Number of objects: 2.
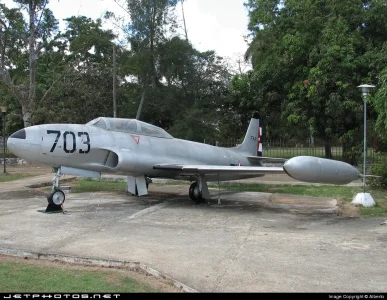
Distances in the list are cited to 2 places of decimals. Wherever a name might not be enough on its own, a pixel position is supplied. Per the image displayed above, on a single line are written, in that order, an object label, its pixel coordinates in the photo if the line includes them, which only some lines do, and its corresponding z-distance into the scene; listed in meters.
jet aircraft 9.73
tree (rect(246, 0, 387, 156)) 20.75
